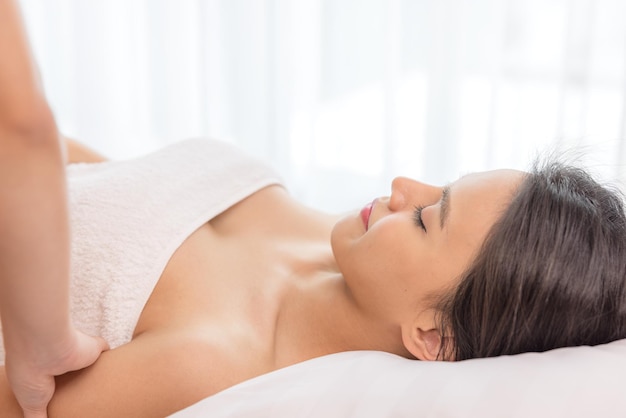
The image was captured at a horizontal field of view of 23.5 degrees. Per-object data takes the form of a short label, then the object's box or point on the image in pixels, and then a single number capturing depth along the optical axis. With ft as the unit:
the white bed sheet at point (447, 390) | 3.76
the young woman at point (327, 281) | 3.96
